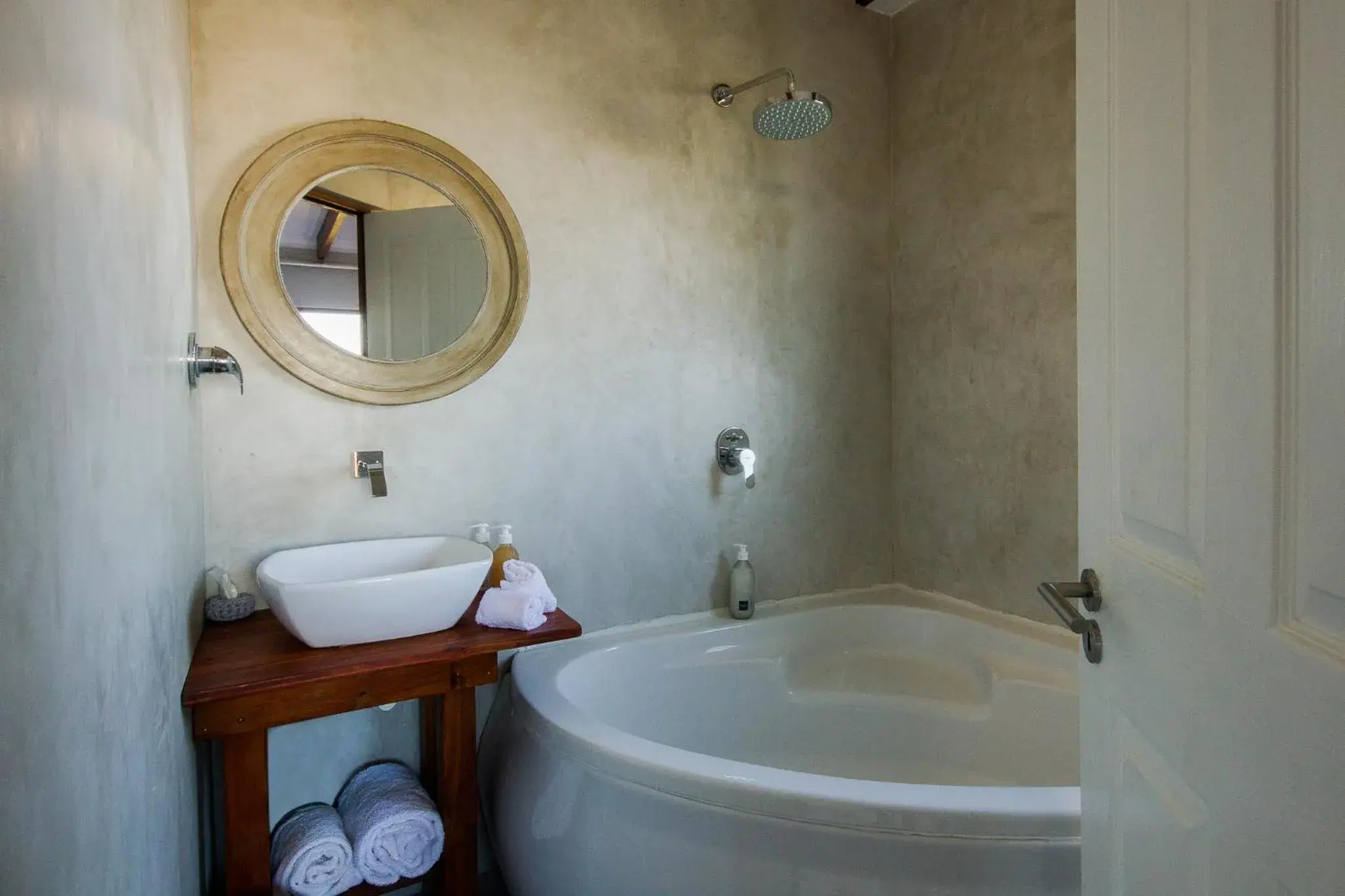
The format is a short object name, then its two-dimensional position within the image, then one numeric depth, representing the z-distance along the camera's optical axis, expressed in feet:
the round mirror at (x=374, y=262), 5.49
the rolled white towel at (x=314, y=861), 4.73
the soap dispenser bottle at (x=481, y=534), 6.21
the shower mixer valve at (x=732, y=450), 7.40
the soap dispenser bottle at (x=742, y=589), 7.32
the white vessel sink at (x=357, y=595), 4.45
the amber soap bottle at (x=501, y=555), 6.08
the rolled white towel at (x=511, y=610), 5.15
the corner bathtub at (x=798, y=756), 3.98
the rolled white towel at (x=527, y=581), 5.40
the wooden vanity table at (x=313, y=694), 4.28
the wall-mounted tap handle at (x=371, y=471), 5.81
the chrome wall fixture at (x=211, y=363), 4.67
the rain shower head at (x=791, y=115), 6.12
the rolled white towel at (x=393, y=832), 4.97
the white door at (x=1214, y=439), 1.59
